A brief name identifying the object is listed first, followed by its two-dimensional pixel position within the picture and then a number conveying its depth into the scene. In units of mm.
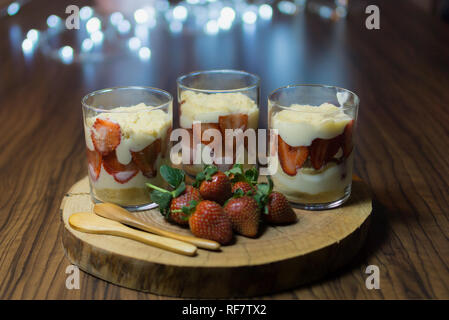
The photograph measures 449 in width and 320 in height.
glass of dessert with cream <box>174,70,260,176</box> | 1127
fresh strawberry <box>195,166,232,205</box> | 975
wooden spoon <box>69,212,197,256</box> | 887
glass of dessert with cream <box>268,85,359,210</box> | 994
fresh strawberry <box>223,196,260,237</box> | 927
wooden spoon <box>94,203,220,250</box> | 901
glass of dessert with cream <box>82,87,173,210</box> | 988
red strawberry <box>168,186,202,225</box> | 956
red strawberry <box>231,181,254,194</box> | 1004
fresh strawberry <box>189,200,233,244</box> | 907
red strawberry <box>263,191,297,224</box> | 964
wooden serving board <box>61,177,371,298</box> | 855
